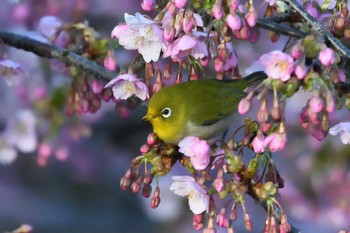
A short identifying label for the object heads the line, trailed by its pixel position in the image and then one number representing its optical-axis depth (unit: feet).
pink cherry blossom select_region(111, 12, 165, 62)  16.53
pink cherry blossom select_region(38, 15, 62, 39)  22.76
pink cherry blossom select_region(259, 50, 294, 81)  13.99
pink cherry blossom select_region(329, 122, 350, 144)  16.57
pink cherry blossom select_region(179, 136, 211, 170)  15.94
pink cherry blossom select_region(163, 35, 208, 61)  16.08
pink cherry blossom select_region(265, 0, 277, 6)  16.48
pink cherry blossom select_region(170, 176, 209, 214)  15.74
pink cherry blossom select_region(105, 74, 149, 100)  18.06
